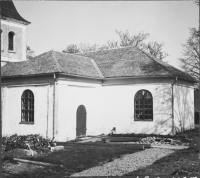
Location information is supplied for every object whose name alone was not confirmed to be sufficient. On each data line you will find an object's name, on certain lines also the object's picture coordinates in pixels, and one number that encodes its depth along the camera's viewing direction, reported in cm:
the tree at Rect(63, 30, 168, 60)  3375
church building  1823
